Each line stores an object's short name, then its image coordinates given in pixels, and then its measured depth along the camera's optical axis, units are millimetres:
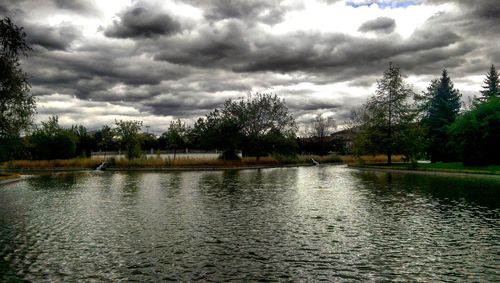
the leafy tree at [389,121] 51781
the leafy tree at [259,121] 61531
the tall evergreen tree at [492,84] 67375
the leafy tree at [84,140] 104812
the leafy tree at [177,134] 87119
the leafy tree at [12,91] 26109
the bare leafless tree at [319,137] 110000
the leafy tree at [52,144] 55062
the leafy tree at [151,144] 132125
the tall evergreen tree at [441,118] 57469
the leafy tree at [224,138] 57000
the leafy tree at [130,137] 57094
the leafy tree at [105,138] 96619
